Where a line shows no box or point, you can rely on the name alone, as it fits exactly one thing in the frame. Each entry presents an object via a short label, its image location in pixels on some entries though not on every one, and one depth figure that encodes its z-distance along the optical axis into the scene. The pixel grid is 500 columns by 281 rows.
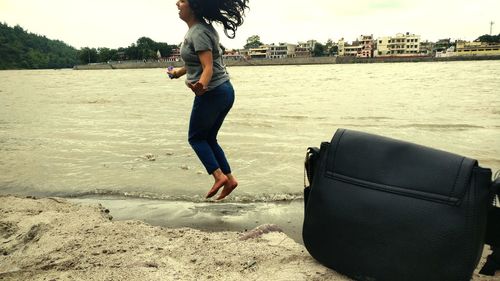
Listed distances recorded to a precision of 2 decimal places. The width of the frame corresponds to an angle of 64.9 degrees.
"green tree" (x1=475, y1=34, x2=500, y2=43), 107.50
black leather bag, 1.45
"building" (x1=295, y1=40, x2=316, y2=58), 141.25
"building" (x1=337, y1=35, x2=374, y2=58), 131.32
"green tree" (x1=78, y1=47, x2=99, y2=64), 128.50
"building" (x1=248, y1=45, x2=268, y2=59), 146.75
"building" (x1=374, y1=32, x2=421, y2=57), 121.12
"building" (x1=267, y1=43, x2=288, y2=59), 145.00
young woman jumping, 2.54
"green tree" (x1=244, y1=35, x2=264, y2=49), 158.00
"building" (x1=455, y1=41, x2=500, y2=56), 102.82
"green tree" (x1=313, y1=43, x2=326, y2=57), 126.44
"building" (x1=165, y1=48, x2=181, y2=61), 133.32
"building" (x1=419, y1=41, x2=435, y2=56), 127.56
